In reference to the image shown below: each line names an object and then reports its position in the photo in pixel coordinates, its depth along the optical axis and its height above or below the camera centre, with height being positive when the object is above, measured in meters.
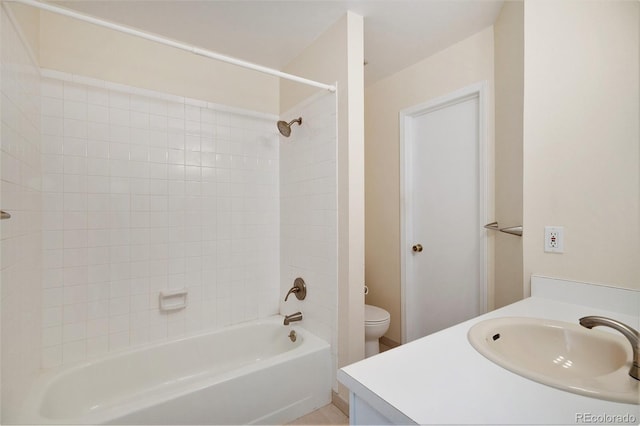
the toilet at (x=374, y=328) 2.09 -0.83
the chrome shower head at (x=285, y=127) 2.17 +0.61
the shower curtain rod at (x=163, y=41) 1.15 +0.77
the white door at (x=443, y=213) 2.04 -0.02
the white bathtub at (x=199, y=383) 1.35 -0.95
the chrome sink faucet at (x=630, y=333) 0.69 -0.30
